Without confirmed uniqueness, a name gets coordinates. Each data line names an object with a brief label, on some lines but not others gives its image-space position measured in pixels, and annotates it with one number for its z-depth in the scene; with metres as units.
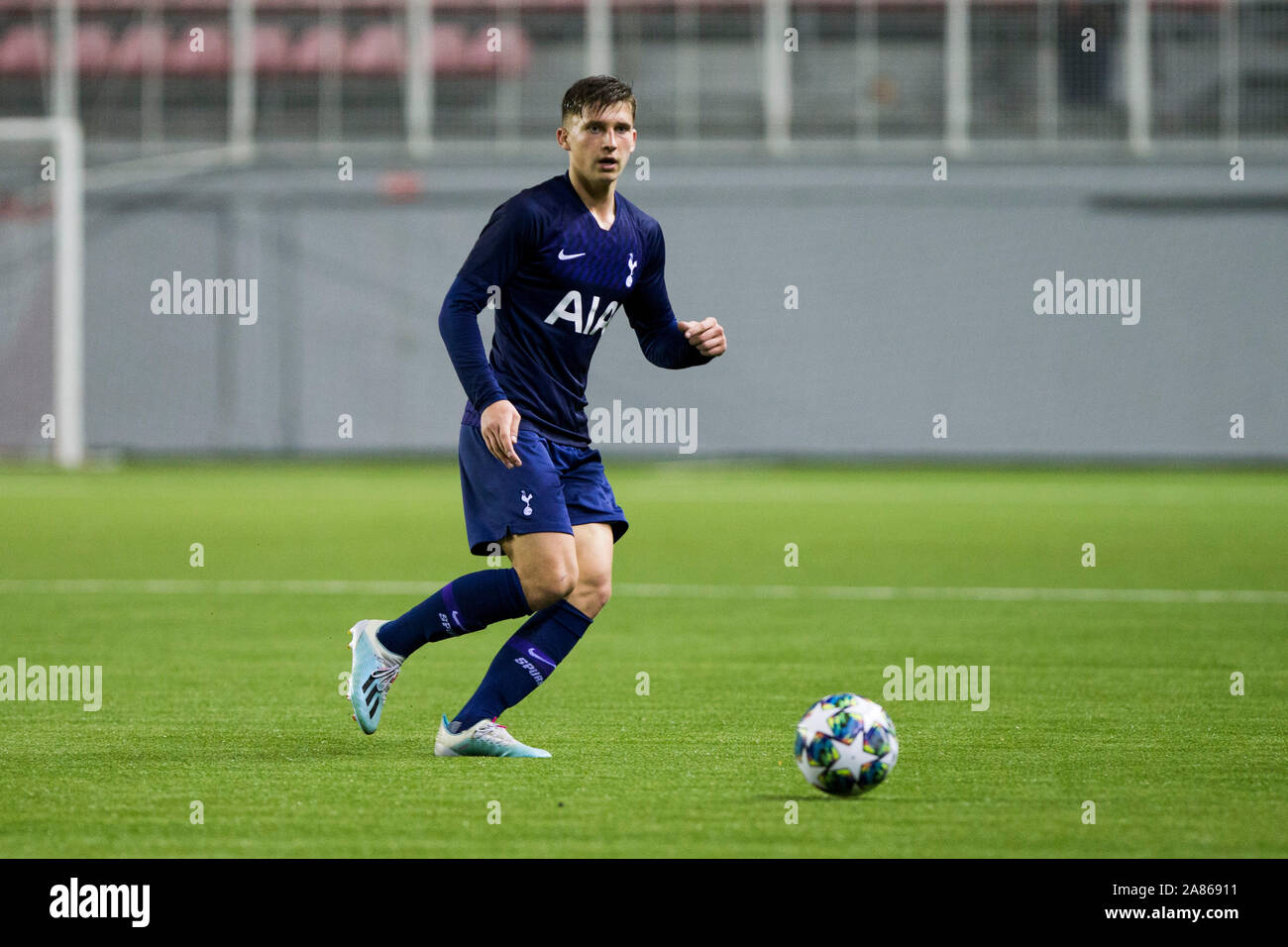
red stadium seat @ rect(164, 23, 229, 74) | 27.91
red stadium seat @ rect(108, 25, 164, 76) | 27.86
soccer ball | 5.24
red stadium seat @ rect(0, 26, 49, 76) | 27.73
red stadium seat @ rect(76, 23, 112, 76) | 27.89
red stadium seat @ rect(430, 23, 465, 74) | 27.94
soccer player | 5.80
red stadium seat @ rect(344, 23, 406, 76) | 27.94
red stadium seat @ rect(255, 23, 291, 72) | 27.91
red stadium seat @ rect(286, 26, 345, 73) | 27.97
